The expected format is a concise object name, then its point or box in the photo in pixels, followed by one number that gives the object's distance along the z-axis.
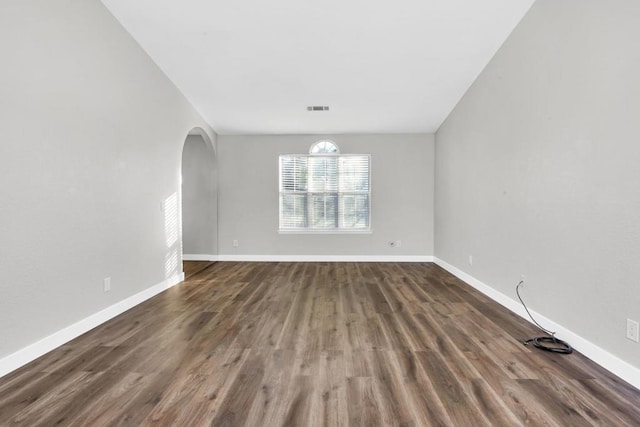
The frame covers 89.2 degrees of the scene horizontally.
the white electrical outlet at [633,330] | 1.90
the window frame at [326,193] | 6.26
